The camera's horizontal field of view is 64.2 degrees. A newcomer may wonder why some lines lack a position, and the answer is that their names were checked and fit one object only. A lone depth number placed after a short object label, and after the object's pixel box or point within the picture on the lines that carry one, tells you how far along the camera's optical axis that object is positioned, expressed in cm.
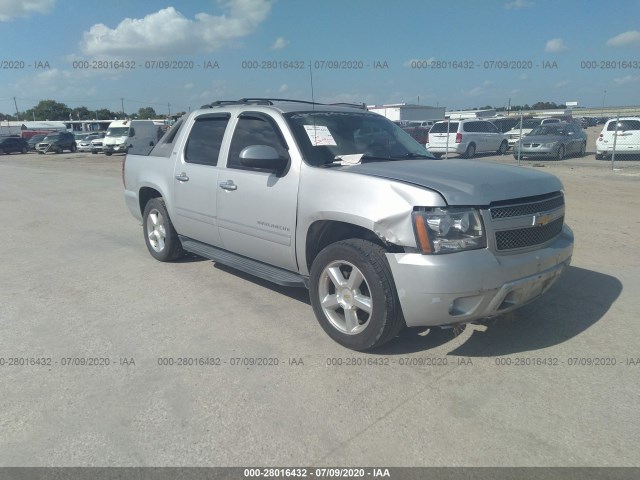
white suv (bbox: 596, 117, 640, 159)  1804
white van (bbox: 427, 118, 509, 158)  2130
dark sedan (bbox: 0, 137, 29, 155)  3978
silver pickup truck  333
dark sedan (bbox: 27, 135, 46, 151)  4129
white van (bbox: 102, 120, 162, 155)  3228
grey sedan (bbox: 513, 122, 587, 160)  1945
